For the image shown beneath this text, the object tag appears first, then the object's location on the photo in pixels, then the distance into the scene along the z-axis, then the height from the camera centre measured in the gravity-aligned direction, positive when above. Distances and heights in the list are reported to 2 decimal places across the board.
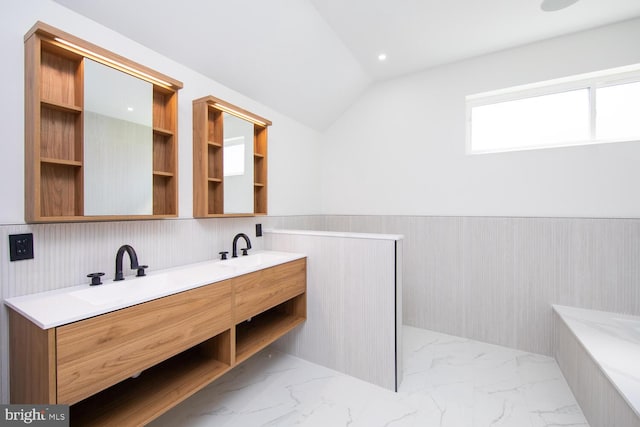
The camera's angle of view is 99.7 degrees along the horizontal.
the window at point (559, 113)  2.16 +0.87
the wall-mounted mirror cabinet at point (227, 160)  1.86 +0.41
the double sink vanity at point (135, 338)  0.92 -0.51
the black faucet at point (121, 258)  1.38 -0.24
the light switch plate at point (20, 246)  1.13 -0.14
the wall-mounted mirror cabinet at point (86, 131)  1.16 +0.41
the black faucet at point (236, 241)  2.05 -0.22
